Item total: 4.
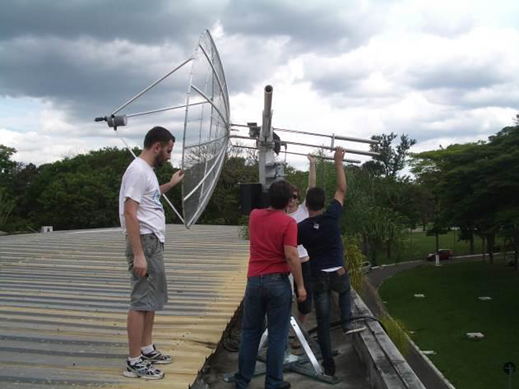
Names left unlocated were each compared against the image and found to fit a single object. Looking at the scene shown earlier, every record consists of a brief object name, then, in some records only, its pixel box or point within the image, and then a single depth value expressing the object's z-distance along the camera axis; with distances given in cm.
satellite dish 466
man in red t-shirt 395
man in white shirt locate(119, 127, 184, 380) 363
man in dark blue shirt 463
